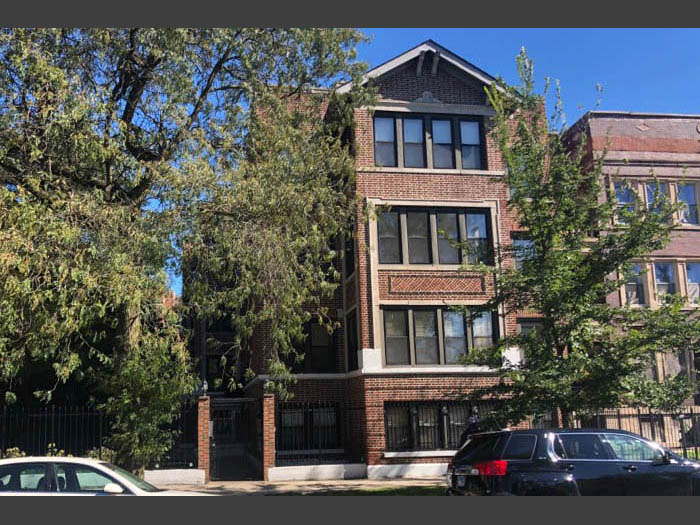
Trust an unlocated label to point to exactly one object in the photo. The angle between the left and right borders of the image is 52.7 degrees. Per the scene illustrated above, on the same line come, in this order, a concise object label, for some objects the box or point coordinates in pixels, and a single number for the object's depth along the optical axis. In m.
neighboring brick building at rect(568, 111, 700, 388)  26.00
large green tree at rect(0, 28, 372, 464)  12.90
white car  9.72
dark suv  10.68
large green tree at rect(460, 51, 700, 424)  13.79
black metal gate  22.08
